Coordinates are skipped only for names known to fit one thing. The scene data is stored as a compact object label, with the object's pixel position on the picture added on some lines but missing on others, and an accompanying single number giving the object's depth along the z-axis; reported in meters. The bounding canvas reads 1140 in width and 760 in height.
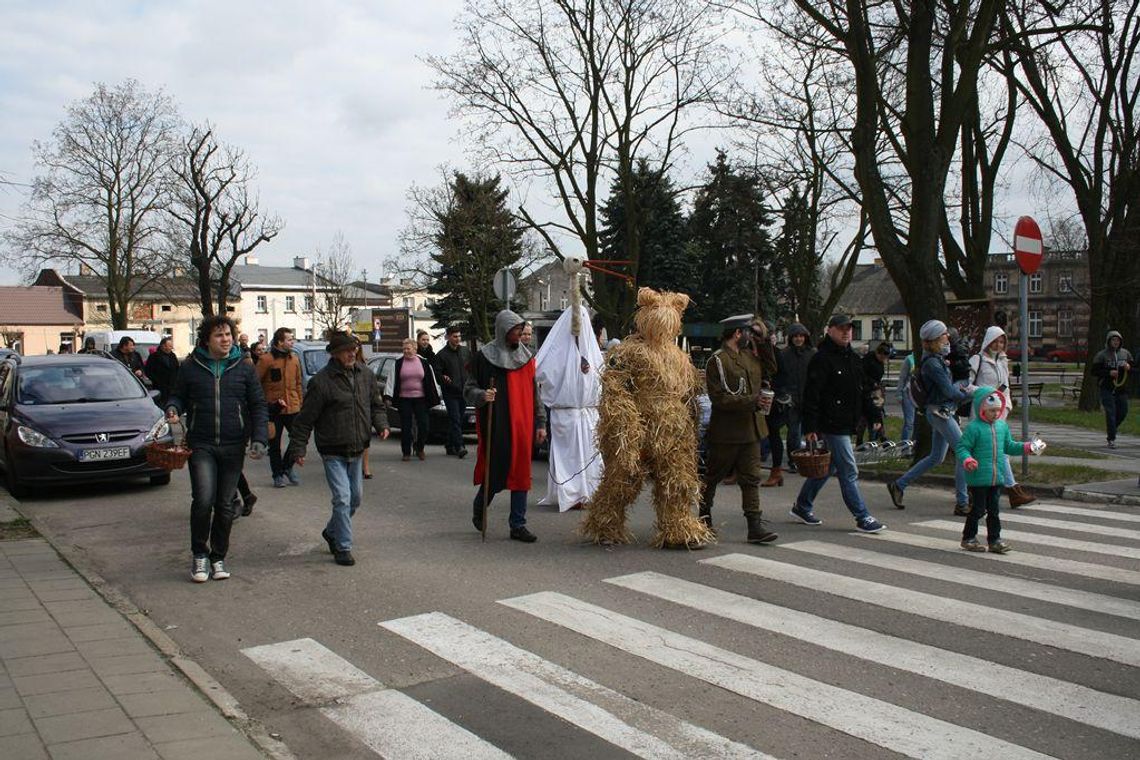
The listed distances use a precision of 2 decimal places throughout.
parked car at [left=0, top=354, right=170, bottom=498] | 11.76
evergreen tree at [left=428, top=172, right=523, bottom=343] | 41.19
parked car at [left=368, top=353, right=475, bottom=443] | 18.00
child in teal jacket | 8.12
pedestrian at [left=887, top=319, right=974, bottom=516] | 10.13
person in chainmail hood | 8.88
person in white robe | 9.93
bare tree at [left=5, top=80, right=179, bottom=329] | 50.25
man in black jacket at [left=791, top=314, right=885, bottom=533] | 9.25
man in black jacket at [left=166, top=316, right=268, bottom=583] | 7.61
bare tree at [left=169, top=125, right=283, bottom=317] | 41.75
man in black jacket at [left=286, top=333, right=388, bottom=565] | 8.13
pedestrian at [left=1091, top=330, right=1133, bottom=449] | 16.58
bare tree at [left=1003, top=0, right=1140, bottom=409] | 24.89
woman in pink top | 15.66
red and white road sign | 12.29
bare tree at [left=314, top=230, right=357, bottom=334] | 70.31
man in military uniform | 8.68
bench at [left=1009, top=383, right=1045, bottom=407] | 28.54
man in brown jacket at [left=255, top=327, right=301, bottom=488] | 12.97
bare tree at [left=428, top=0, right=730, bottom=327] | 28.86
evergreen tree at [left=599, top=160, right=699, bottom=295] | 48.69
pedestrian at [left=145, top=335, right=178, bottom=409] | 20.19
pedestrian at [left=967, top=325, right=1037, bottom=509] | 10.58
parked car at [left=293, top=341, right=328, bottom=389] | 21.52
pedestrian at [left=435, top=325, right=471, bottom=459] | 16.19
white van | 34.19
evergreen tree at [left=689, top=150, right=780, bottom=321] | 49.41
